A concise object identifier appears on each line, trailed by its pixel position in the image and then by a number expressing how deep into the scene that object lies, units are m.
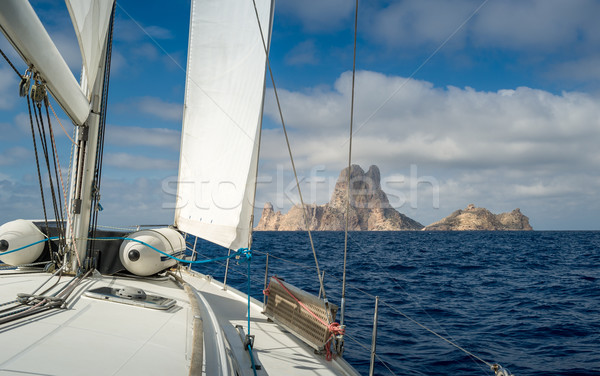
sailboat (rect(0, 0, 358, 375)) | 2.31
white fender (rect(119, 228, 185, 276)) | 4.81
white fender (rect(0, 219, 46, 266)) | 4.98
